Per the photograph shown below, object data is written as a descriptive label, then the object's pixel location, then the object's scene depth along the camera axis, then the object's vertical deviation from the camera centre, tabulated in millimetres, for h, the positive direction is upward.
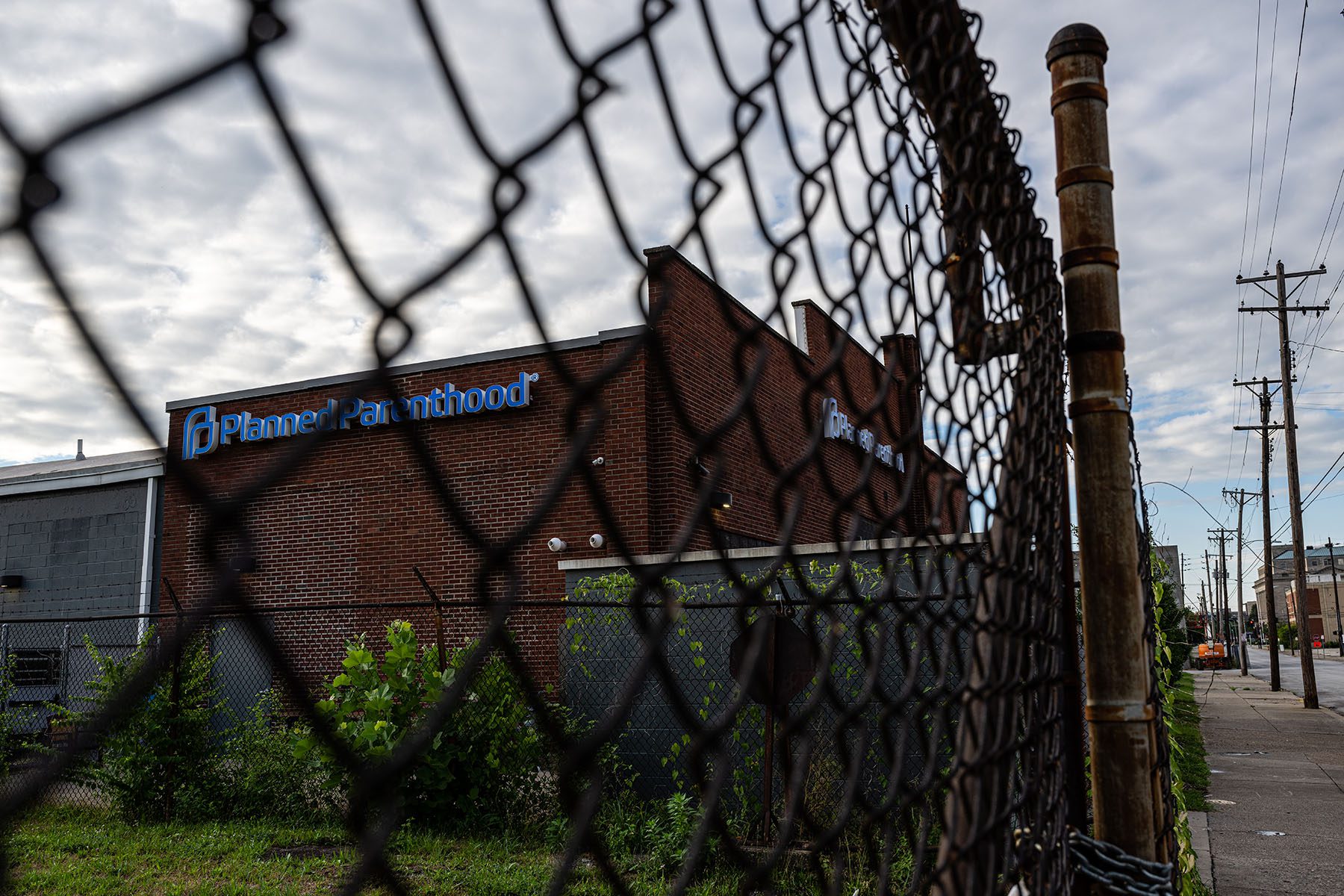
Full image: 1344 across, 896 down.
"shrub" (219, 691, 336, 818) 8641 -1661
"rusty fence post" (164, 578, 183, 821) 8742 -1287
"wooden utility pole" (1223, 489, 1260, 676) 49081 +3661
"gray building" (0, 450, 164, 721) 15938 +914
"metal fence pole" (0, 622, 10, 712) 9625 -675
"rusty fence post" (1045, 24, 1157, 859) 1991 +287
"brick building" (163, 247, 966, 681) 12445 +1683
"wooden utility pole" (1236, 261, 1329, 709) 20016 +3342
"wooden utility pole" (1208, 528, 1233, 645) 62344 +946
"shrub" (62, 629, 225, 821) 8680 -1552
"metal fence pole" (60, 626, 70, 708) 12097 -924
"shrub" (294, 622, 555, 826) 7605 -1165
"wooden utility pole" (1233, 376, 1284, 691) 26094 +2283
